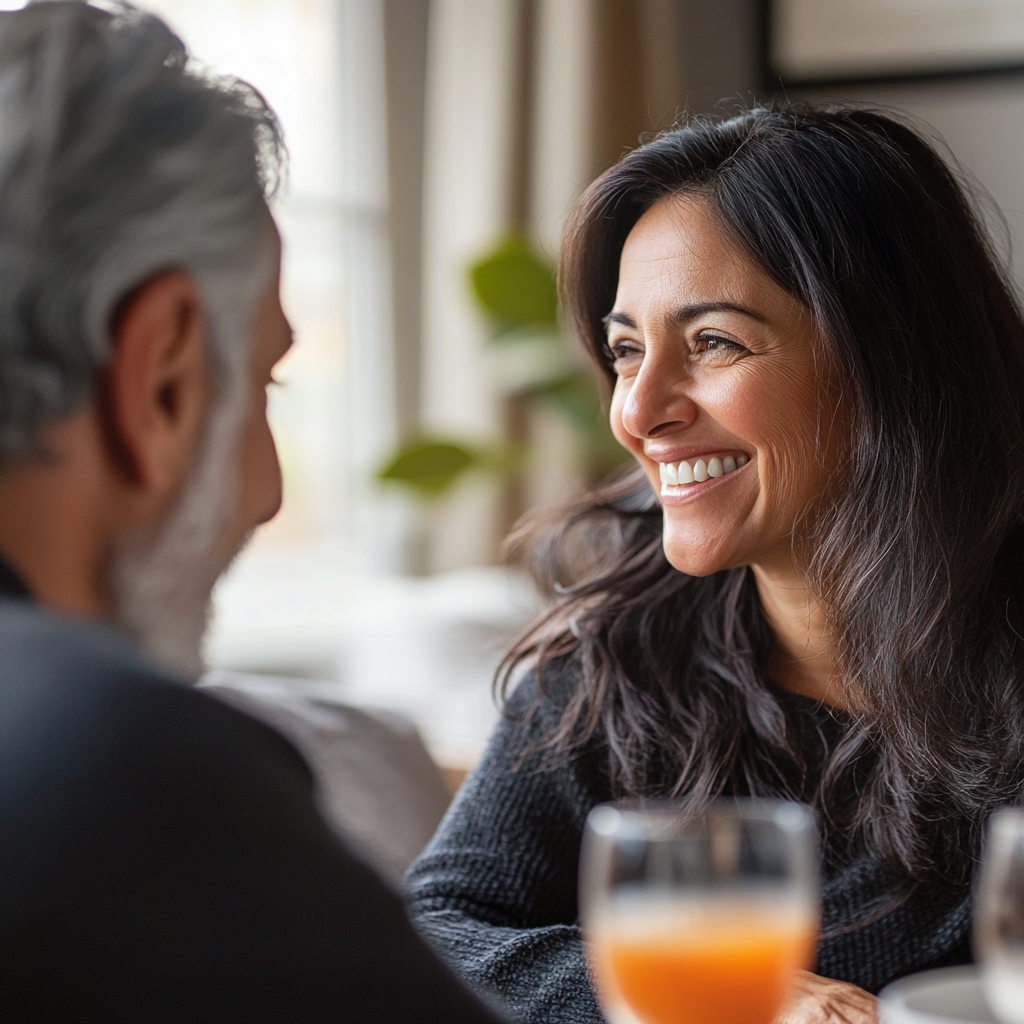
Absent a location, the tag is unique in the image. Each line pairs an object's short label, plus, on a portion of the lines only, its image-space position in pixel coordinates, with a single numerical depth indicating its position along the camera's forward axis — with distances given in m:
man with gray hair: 0.59
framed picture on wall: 4.08
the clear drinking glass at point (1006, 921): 0.72
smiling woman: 1.37
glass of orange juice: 0.70
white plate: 0.79
